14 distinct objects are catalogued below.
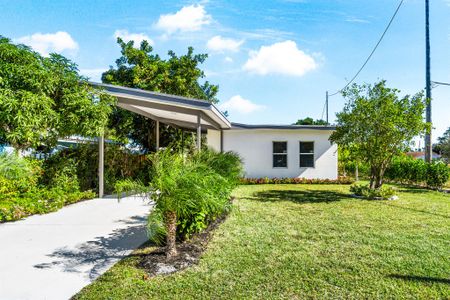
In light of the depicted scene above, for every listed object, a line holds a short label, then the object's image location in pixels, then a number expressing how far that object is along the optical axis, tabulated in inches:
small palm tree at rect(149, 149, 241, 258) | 146.3
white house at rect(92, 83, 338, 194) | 618.5
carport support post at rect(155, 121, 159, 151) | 557.9
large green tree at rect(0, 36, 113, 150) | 261.4
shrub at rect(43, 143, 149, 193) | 356.8
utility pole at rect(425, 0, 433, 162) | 553.3
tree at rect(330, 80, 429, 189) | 366.9
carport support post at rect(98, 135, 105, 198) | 378.9
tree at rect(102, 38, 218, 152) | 631.2
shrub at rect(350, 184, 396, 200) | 390.9
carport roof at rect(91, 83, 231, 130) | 335.3
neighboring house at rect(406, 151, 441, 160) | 1997.0
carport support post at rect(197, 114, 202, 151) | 368.8
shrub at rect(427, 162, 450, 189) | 514.3
